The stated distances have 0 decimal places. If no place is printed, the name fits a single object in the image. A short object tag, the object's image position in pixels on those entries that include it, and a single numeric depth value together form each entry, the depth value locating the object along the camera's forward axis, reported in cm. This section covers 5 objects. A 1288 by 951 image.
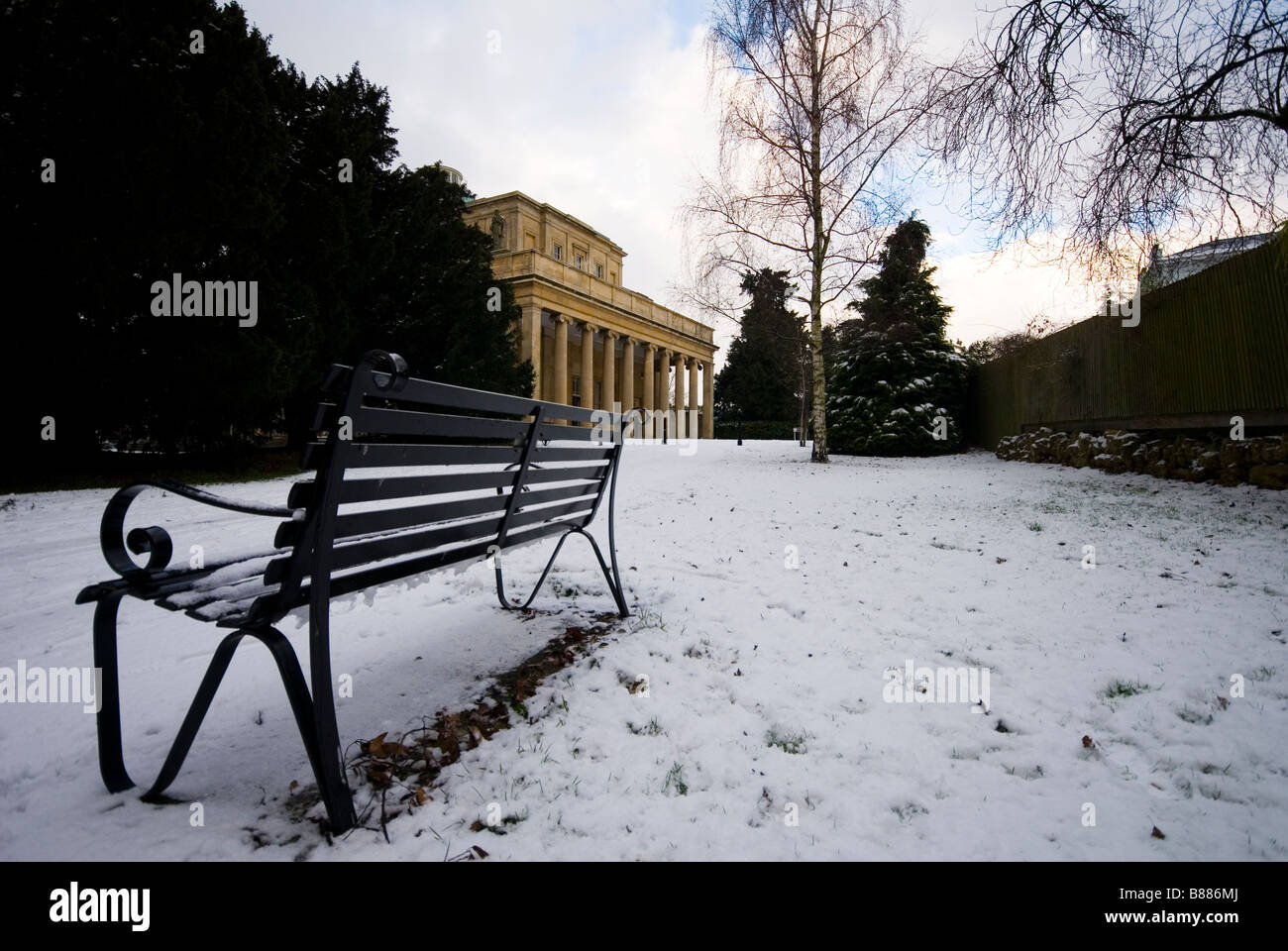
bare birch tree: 1288
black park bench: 154
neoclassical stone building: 3111
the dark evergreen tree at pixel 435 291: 1498
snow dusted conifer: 1795
